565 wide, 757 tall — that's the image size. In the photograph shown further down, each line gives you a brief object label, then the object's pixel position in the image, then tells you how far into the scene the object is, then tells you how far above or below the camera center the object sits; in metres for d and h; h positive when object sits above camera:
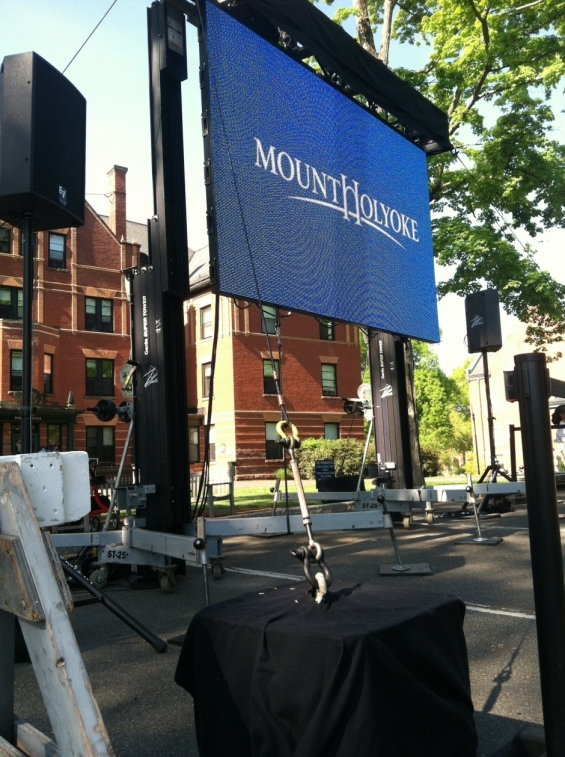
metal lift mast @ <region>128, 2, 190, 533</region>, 7.28 +1.78
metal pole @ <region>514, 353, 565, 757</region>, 1.92 -0.27
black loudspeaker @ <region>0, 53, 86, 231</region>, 4.82 +2.45
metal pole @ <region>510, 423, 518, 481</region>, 13.87 +0.04
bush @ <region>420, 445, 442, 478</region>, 29.59 -0.26
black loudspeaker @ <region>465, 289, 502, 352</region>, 13.65 +2.70
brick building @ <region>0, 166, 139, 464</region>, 29.45 +6.60
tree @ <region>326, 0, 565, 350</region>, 16.78 +8.47
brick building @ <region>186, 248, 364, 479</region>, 32.03 +4.06
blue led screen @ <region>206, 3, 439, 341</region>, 6.87 +3.21
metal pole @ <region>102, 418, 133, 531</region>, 7.09 -0.31
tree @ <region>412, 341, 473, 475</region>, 62.09 +4.88
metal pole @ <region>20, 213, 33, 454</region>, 4.61 +0.89
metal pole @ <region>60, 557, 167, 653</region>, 4.11 -0.95
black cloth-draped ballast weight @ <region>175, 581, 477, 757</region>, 1.69 -0.61
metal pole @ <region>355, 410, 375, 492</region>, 10.01 -0.28
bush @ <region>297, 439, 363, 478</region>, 27.57 +0.23
